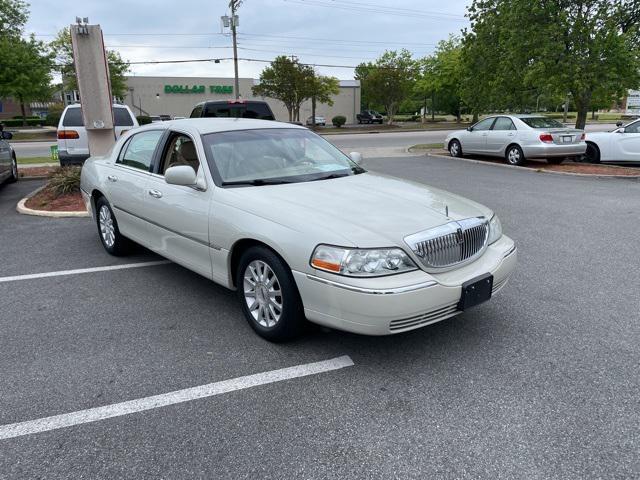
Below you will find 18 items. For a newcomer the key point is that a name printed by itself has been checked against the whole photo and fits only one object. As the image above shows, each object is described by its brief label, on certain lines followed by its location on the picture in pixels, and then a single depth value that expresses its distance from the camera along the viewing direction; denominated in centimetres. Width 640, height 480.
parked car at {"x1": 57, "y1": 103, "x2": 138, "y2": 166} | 1134
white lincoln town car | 310
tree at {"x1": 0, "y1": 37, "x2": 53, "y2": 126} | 3297
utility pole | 3466
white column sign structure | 884
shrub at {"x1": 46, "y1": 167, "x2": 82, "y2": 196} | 898
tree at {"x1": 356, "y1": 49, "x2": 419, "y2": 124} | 4606
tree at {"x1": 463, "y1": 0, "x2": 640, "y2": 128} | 1505
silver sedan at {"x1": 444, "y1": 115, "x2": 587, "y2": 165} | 1347
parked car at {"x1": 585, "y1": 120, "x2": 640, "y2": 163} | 1313
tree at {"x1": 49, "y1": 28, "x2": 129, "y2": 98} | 4016
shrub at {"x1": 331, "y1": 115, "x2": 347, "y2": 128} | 4934
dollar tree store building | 5278
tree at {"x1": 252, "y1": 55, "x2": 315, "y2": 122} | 4025
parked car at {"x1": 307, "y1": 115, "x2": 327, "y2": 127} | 5316
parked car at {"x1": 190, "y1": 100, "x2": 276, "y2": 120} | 1230
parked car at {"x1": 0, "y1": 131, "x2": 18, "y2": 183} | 1030
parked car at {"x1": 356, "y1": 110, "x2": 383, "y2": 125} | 5716
